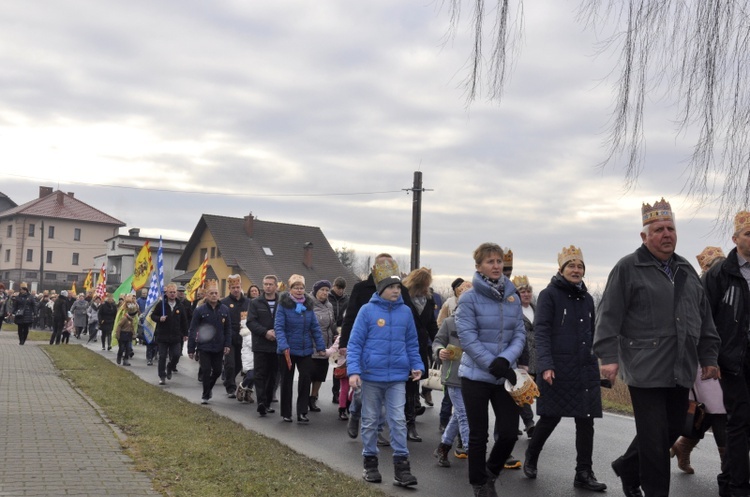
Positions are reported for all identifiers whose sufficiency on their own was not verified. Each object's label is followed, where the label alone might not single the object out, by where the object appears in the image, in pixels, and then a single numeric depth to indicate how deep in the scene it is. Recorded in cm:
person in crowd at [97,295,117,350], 2878
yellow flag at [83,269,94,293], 4788
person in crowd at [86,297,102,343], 3519
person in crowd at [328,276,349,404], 1356
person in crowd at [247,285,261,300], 1842
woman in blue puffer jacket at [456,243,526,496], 639
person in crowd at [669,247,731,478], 685
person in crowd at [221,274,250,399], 1472
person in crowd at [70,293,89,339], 3550
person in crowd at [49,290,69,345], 2953
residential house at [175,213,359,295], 6200
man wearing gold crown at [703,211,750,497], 615
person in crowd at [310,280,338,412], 1255
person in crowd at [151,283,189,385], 1684
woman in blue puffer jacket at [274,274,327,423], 1142
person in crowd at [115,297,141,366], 2161
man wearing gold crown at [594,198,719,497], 534
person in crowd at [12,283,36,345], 2823
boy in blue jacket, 743
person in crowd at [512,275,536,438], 951
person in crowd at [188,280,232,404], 1352
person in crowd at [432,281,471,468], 816
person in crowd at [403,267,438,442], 1009
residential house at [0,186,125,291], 9975
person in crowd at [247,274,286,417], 1204
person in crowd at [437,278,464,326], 1007
